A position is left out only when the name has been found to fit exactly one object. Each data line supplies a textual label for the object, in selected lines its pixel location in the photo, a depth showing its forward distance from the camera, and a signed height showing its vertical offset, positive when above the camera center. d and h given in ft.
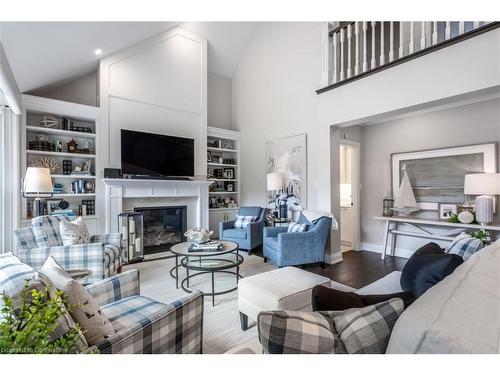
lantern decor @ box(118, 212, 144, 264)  12.83 -2.31
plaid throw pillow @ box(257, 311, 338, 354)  2.50 -1.46
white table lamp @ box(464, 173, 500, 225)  9.36 -0.16
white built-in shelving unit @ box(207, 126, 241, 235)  18.19 +1.10
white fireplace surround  13.32 -0.41
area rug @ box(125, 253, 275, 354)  6.20 -3.66
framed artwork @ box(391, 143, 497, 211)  11.19 +0.83
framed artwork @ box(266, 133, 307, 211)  14.38 +1.29
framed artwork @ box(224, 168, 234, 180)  19.15 +1.14
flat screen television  13.55 +1.94
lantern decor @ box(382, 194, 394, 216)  13.85 -1.05
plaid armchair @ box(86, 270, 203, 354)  3.54 -2.27
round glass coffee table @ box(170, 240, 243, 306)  8.39 -2.74
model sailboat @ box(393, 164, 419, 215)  13.26 -0.60
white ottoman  5.69 -2.41
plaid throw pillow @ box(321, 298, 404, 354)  2.64 -1.49
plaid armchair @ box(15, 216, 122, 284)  7.91 -1.95
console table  10.93 -2.07
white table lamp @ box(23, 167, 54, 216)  9.51 +0.33
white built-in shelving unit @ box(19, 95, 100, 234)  11.47 +2.54
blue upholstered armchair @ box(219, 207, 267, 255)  14.01 -2.45
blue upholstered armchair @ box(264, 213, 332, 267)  11.05 -2.58
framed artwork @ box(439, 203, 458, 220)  12.01 -1.15
